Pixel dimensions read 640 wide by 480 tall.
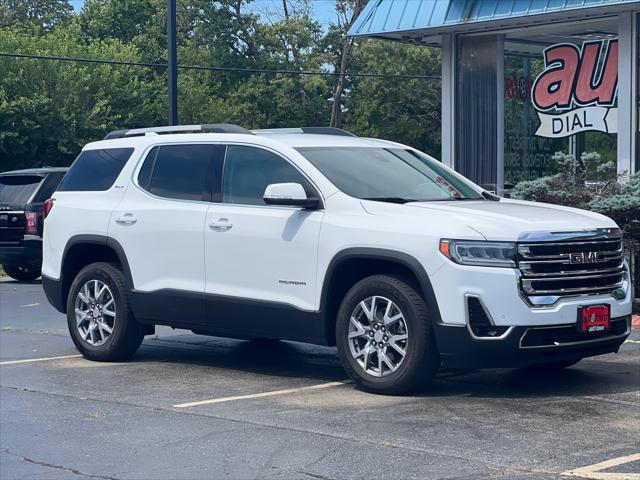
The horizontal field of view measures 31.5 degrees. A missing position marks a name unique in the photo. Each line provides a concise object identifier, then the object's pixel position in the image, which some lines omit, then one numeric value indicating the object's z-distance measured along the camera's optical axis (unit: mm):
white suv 7633
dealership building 14633
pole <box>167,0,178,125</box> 19766
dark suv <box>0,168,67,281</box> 18297
